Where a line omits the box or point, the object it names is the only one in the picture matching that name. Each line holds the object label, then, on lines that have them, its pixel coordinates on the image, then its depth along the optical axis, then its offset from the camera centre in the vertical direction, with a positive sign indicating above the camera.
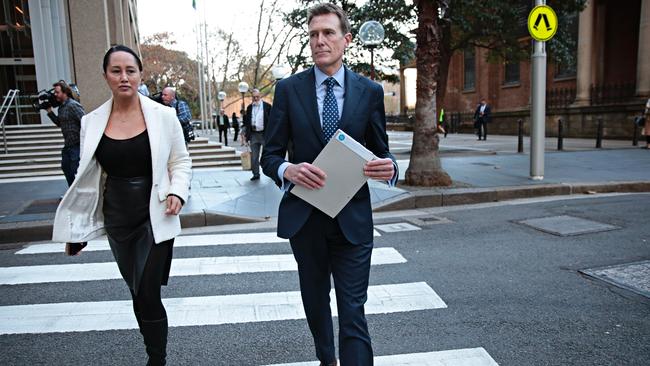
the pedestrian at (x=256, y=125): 11.53 +0.00
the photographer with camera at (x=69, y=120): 8.24 +0.20
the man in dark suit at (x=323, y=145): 2.58 -0.16
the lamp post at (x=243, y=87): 35.90 +2.75
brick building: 22.45 +1.81
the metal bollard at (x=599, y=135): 18.02 -0.86
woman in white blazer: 2.88 -0.37
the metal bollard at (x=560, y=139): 17.42 -0.90
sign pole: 10.47 +0.11
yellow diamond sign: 10.21 +1.87
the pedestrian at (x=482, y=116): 26.09 +0.02
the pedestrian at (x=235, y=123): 30.87 +0.15
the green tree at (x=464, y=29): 16.06 +3.01
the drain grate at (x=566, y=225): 6.60 -1.55
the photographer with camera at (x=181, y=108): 9.05 +0.37
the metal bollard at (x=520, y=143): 17.01 -0.98
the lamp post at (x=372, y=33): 12.59 +2.20
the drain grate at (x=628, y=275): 4.50 -1.58
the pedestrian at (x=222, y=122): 25.97 +0.20
